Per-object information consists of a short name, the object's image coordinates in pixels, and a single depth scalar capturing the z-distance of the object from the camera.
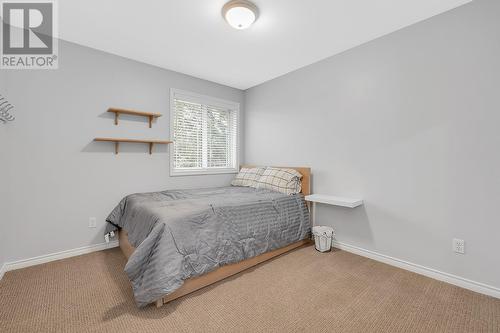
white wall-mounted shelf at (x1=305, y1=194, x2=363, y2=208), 2.43
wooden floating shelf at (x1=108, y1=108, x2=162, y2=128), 2.72
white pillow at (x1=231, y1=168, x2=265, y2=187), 3.49
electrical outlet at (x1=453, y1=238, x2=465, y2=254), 1.93
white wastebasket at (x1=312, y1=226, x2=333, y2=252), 2.64
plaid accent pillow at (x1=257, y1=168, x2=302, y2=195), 2.98
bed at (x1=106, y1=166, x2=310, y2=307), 1.65
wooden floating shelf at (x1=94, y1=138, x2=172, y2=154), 2.64
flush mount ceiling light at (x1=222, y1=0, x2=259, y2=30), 1.89
